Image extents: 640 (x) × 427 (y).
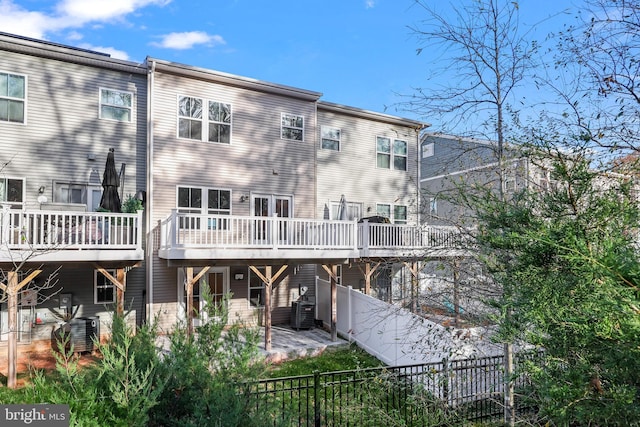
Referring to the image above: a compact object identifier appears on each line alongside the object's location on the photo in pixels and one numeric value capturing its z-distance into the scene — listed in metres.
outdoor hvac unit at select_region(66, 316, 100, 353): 9.34
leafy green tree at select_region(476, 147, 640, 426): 1.65
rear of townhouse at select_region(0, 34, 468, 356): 9.35
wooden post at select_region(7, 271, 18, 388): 7.52
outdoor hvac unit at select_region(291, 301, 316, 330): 12.01
